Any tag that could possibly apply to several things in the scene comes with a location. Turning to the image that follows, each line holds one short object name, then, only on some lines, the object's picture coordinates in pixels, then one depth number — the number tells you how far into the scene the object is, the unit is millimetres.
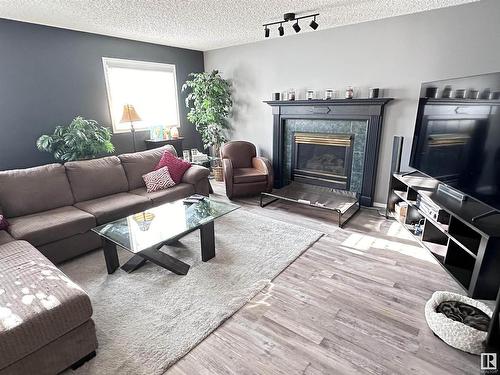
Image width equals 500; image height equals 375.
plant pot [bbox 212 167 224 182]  5195
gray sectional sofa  1378
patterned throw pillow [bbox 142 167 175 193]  3427
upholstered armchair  4047
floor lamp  4012
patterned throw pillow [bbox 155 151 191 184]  3621
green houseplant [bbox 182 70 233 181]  4738
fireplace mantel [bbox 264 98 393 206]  3498
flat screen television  1894
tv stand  1795
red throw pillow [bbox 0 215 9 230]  2379
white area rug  1651
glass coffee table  2229
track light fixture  3107
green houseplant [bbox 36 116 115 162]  3467
